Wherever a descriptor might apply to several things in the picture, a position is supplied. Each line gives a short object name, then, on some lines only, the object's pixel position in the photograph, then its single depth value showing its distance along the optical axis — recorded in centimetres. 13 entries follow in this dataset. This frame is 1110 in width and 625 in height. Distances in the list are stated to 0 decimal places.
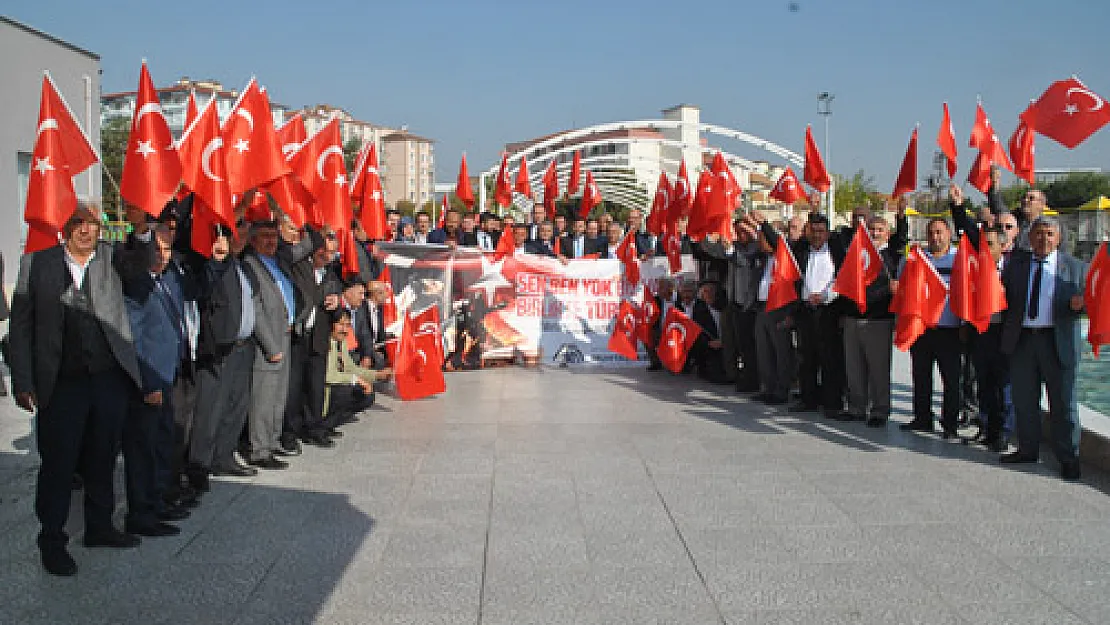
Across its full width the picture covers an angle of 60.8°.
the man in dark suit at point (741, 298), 1078
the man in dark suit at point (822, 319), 945
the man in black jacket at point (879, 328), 895
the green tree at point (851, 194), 5609
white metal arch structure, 2128
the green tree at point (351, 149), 8050
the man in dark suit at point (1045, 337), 705
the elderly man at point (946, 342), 838
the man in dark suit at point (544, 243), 1403
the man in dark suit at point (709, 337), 1204
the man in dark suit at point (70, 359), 483
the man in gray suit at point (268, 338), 713
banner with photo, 1286
